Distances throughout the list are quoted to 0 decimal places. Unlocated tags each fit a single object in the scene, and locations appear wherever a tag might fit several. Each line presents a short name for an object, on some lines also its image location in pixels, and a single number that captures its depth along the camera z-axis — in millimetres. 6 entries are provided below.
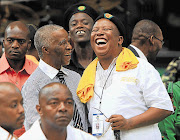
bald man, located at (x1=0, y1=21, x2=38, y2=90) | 9150
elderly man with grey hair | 8237
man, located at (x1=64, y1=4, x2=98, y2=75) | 10106
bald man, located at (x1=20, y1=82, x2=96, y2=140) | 7055
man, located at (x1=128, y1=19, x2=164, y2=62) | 10608
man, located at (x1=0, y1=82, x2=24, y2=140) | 7069
